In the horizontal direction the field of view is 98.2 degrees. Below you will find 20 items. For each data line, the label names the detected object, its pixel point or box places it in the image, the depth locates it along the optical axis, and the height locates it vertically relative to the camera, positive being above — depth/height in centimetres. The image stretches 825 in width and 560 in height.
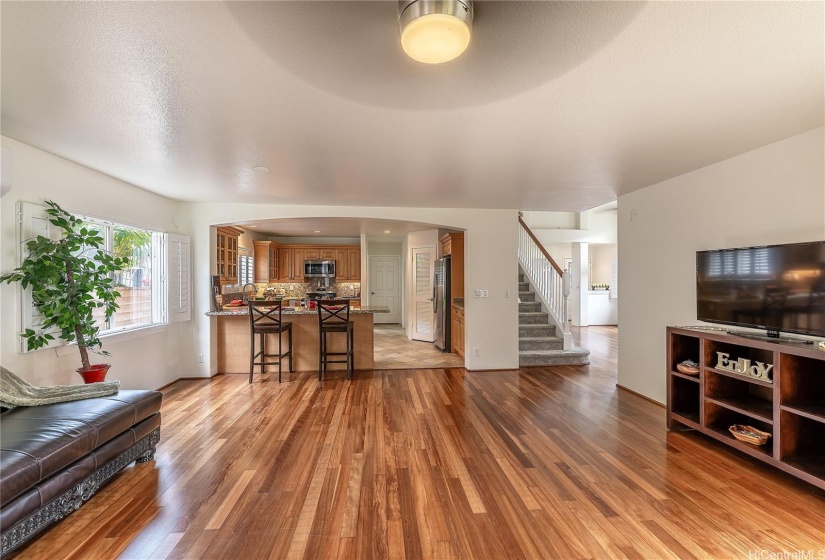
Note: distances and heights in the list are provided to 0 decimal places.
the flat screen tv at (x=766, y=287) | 232 -5
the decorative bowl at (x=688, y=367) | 305 -75
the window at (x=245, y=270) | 730 +29
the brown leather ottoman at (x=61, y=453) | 166 -92
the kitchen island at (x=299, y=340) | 519 -83
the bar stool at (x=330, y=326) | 485 -59
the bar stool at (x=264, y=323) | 471 -54
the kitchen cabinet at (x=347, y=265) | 920 +47
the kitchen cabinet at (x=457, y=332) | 615 -88
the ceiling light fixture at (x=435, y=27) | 126 +92
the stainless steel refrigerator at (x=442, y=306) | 661 -44
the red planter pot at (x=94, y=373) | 304 -76
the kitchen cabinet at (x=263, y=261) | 818 +52
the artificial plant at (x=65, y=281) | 270 +3
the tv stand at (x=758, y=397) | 231 -89
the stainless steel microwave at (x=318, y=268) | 891 +38
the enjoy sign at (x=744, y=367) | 251 -64
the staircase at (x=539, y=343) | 565 -101
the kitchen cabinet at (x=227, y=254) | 603 +53
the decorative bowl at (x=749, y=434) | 249 -110
